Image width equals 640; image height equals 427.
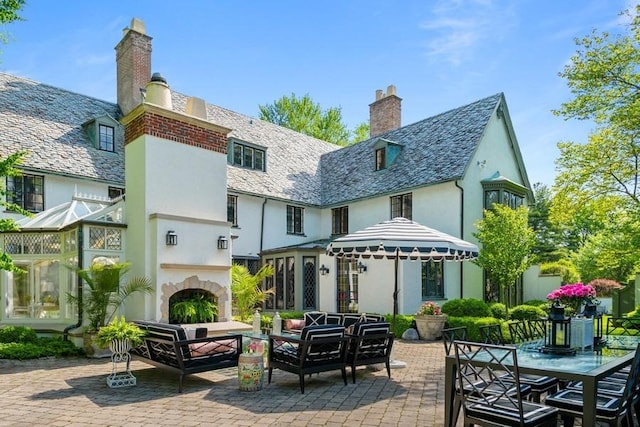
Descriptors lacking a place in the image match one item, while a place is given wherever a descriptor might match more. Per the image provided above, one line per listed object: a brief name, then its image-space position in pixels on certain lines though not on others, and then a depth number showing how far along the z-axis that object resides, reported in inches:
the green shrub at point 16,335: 409.7
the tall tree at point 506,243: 574.6
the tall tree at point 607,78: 497.4
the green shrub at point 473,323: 510.3
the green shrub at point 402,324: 557.0
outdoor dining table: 160.4
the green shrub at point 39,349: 373.4
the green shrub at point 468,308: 558.3
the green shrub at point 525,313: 615.5
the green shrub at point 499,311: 615.2
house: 436.5
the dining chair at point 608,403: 169.8
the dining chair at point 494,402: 164.1
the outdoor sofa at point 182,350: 288.5
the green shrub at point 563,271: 769.6
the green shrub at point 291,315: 642.8
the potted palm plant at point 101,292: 389.1
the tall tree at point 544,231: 1407.5
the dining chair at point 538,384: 210.5
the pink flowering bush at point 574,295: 235.1
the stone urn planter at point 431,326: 536.7
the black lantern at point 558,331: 211.9
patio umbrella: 342.3
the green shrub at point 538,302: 709.6
